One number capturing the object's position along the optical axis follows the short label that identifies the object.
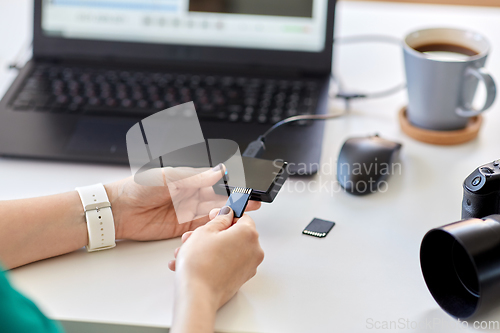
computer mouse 0.68
